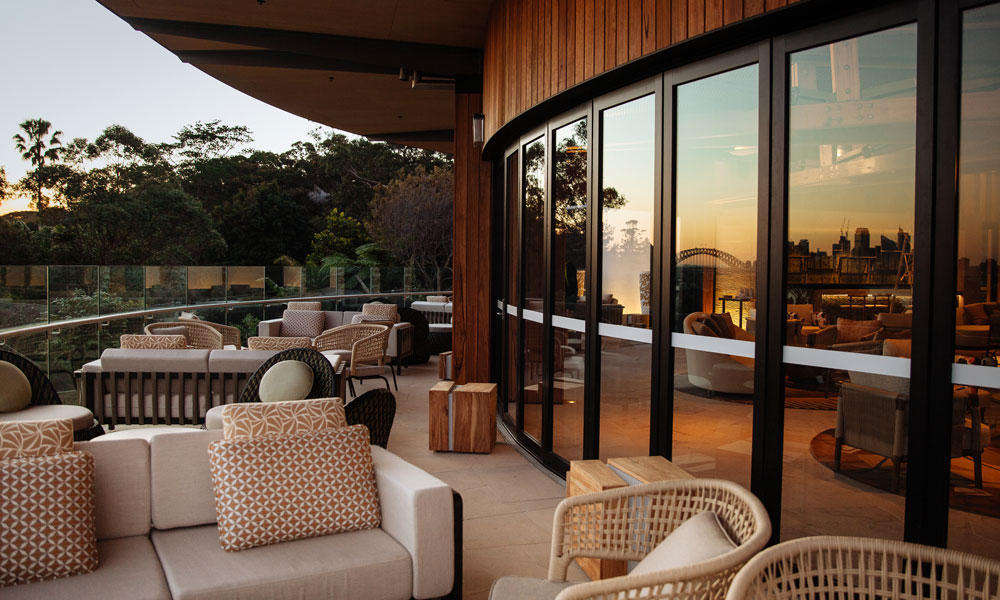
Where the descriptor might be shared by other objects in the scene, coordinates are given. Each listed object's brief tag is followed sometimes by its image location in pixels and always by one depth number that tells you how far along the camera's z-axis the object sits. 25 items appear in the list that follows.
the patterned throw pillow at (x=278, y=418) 2.85
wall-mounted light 6.59
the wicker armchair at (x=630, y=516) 2.20
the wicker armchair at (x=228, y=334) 8.38
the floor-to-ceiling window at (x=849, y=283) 2.45
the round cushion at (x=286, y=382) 3.80
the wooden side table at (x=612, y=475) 2.92
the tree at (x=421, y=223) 21.70
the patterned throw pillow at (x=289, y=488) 2.58
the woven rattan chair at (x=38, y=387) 4.36
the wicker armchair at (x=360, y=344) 7.31
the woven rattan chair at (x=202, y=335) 7.48
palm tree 19.52
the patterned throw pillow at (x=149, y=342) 5.53
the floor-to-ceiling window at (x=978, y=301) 2.18
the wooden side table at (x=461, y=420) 5.44
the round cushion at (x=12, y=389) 4.12
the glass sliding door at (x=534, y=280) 5.27
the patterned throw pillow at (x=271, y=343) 5.45
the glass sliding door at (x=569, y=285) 4.56
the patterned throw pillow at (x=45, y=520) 2.23
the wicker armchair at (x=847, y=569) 1.52
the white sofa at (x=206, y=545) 2.29
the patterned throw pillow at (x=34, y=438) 2.47
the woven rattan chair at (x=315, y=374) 4.09
